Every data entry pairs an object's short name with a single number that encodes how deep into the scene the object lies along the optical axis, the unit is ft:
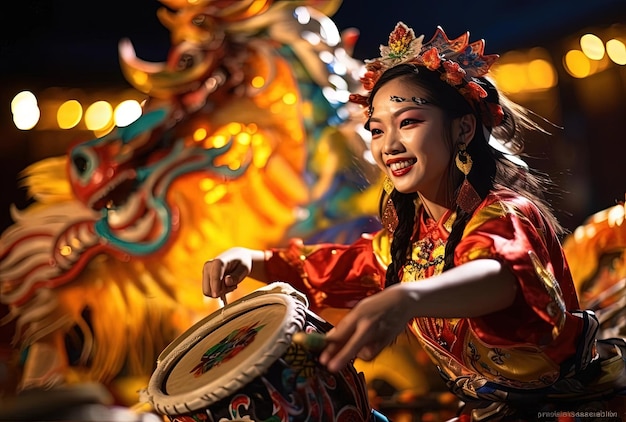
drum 6.82
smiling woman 7.12
